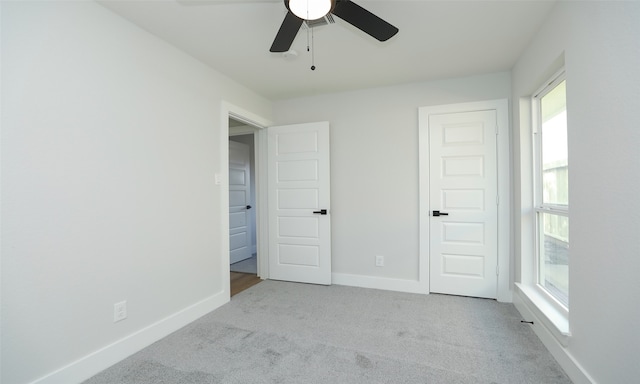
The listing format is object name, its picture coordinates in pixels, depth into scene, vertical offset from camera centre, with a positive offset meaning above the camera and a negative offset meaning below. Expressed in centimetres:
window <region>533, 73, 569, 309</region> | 206 +0
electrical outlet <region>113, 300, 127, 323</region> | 190 -83
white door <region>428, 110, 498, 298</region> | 294 -15
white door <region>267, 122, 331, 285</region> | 346 -15
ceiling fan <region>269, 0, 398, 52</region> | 140 +95
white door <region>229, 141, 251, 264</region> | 472 -16
